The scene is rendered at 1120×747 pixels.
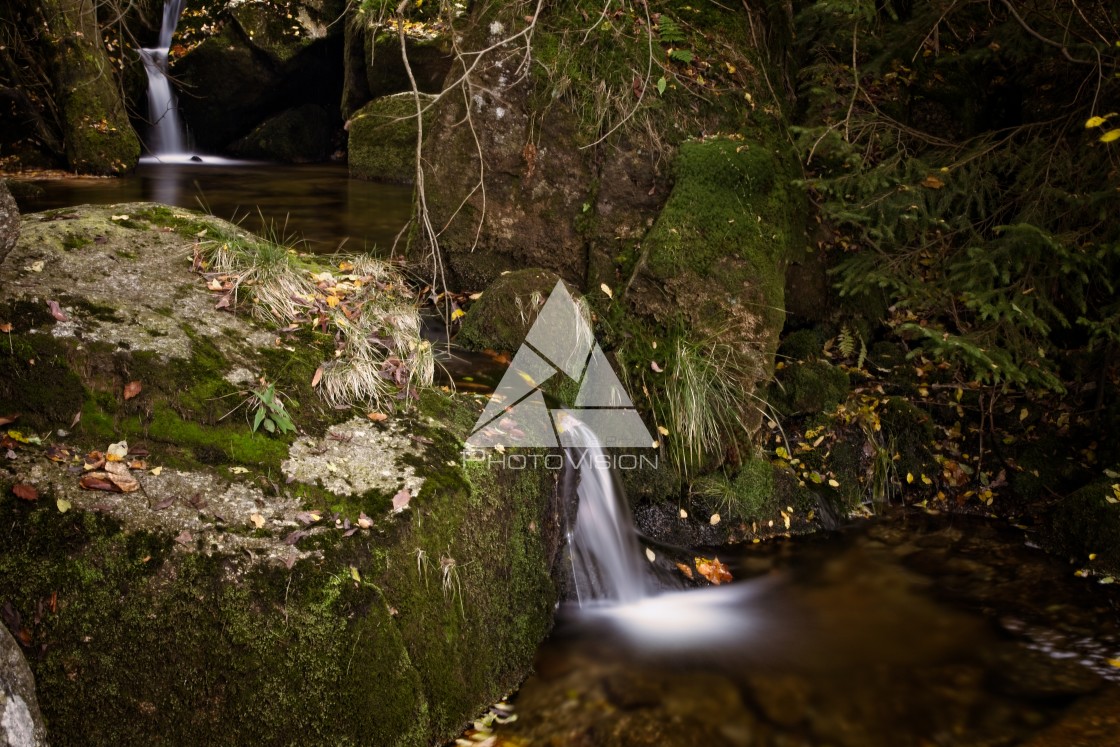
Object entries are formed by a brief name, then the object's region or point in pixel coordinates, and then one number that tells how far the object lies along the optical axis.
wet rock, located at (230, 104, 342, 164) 15.67
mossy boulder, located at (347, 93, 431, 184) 12.07
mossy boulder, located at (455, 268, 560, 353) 5.67
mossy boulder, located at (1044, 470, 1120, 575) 5.15
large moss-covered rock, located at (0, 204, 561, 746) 2.75
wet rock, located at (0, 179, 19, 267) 3.11
